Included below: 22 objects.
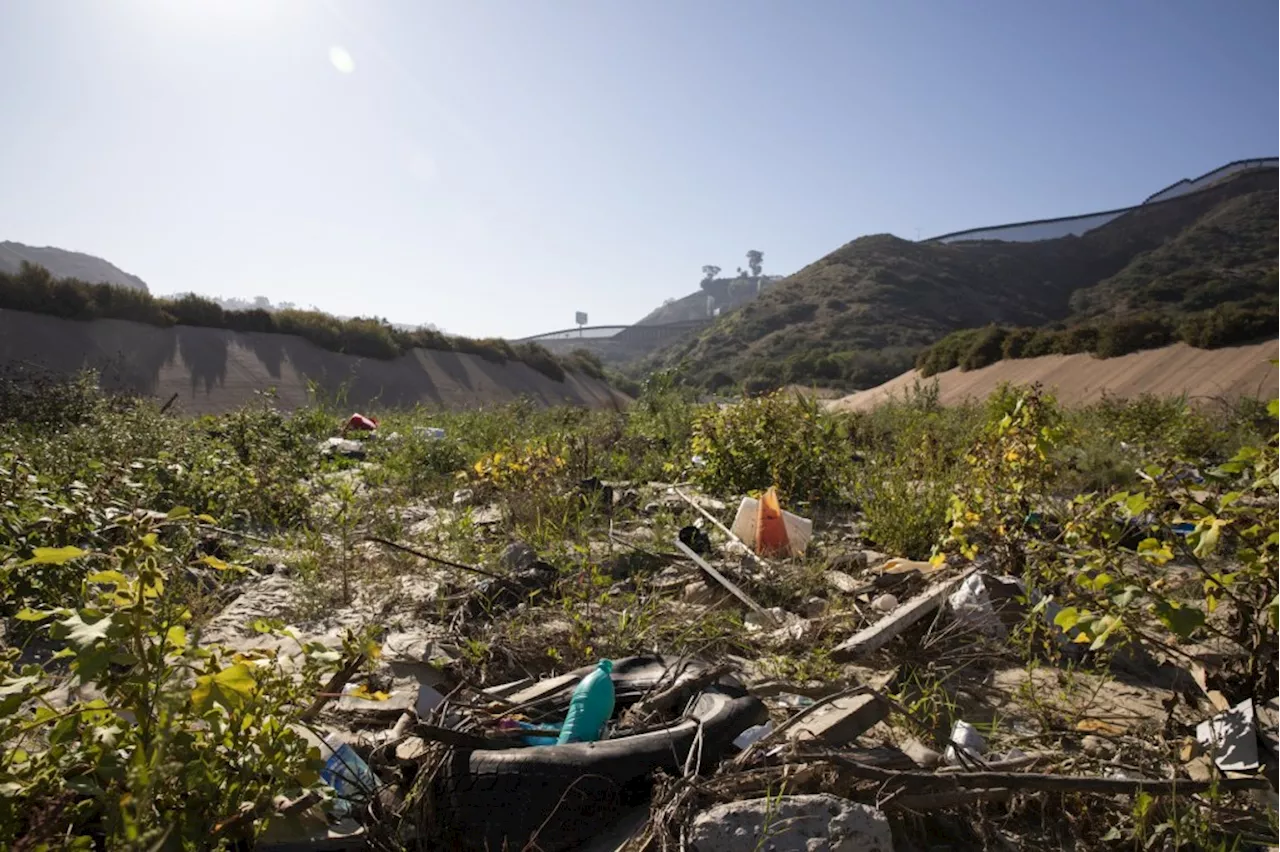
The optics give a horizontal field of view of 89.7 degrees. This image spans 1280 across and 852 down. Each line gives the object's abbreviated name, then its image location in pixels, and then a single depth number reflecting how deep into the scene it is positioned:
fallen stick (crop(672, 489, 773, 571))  3.66
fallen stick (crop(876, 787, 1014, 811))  1.67
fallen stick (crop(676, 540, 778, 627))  3.07
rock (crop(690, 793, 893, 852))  1.43
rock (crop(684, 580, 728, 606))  3.37
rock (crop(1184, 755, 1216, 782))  1.83
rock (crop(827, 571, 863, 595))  3.39
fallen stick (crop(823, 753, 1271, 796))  1.65
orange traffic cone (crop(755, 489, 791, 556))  3.95
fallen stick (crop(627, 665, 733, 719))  2.06
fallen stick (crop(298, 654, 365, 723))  1.77
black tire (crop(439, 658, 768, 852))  1.63
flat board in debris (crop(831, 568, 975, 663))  2.68
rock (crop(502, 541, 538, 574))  3.58
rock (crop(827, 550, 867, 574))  3.84
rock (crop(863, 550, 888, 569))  3.89
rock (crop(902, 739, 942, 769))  1.89
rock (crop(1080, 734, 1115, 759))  2.00
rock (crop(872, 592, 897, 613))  3.09
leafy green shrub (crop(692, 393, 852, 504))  5.48
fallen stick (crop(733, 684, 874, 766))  1.75
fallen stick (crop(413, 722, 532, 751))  1.74
